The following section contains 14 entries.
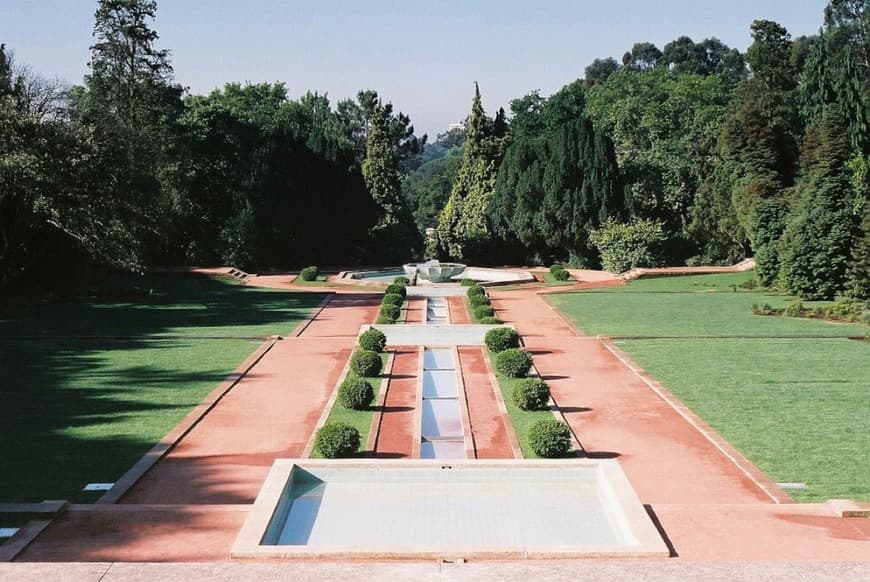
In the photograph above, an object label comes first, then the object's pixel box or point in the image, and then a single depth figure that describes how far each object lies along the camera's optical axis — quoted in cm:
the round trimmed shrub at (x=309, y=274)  4066
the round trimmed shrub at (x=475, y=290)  3212
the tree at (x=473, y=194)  5106
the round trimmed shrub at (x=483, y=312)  2725
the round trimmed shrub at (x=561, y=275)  4016
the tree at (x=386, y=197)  5281
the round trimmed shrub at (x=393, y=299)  2914
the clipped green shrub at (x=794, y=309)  2834
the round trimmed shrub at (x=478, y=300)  2977
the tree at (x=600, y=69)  10551
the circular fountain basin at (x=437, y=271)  4144
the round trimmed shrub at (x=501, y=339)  2062
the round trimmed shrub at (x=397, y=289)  3231
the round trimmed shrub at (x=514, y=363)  1805
